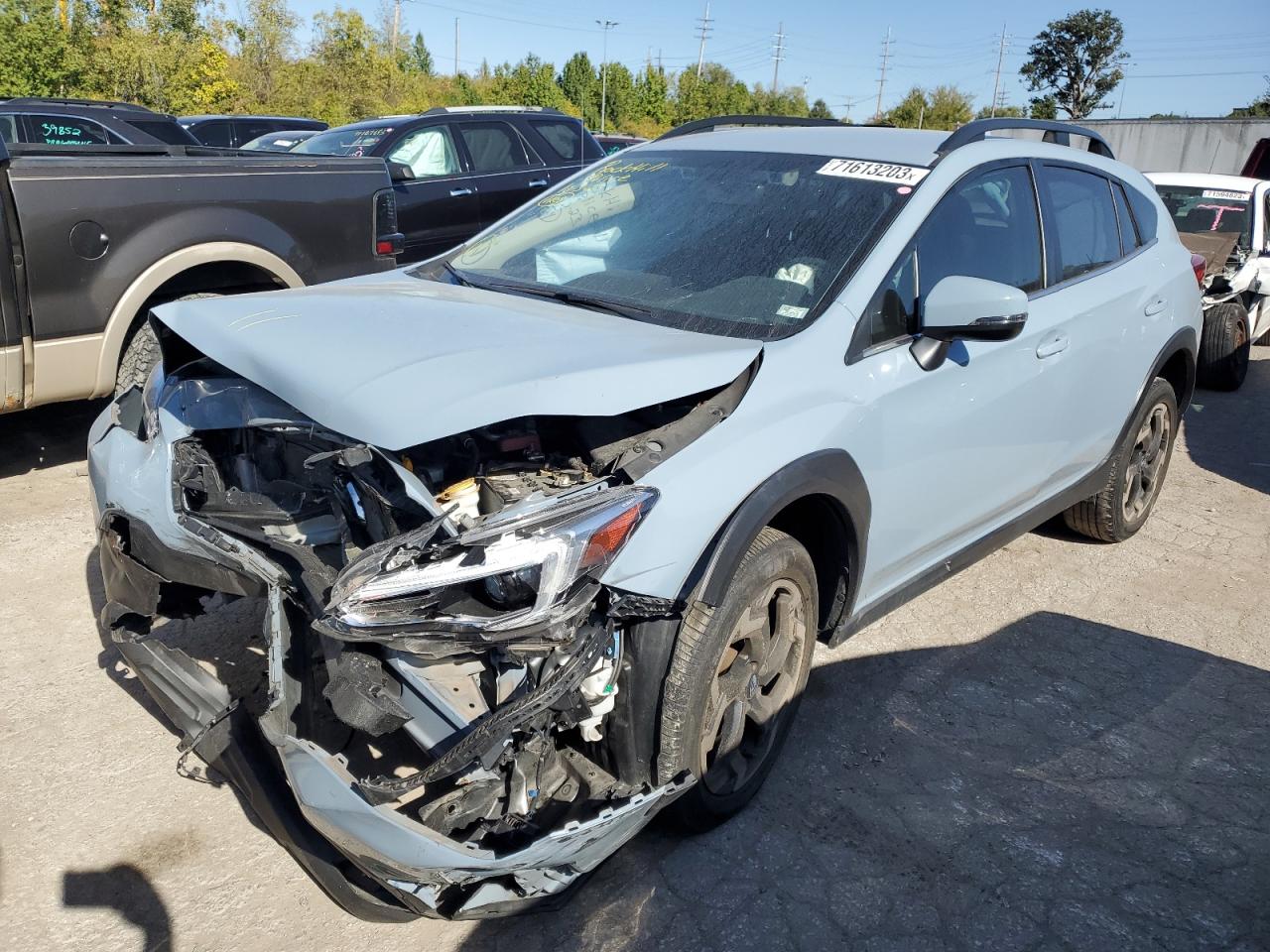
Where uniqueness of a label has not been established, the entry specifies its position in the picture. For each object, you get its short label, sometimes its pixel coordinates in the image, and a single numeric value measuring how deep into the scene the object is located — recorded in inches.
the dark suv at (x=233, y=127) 567.8
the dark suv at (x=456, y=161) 357.7
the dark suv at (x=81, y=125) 367.9
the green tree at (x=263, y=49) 1362.0
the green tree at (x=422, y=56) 2785.4
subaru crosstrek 86.3
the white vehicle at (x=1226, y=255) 321.9
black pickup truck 181.8
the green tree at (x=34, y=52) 870.4
